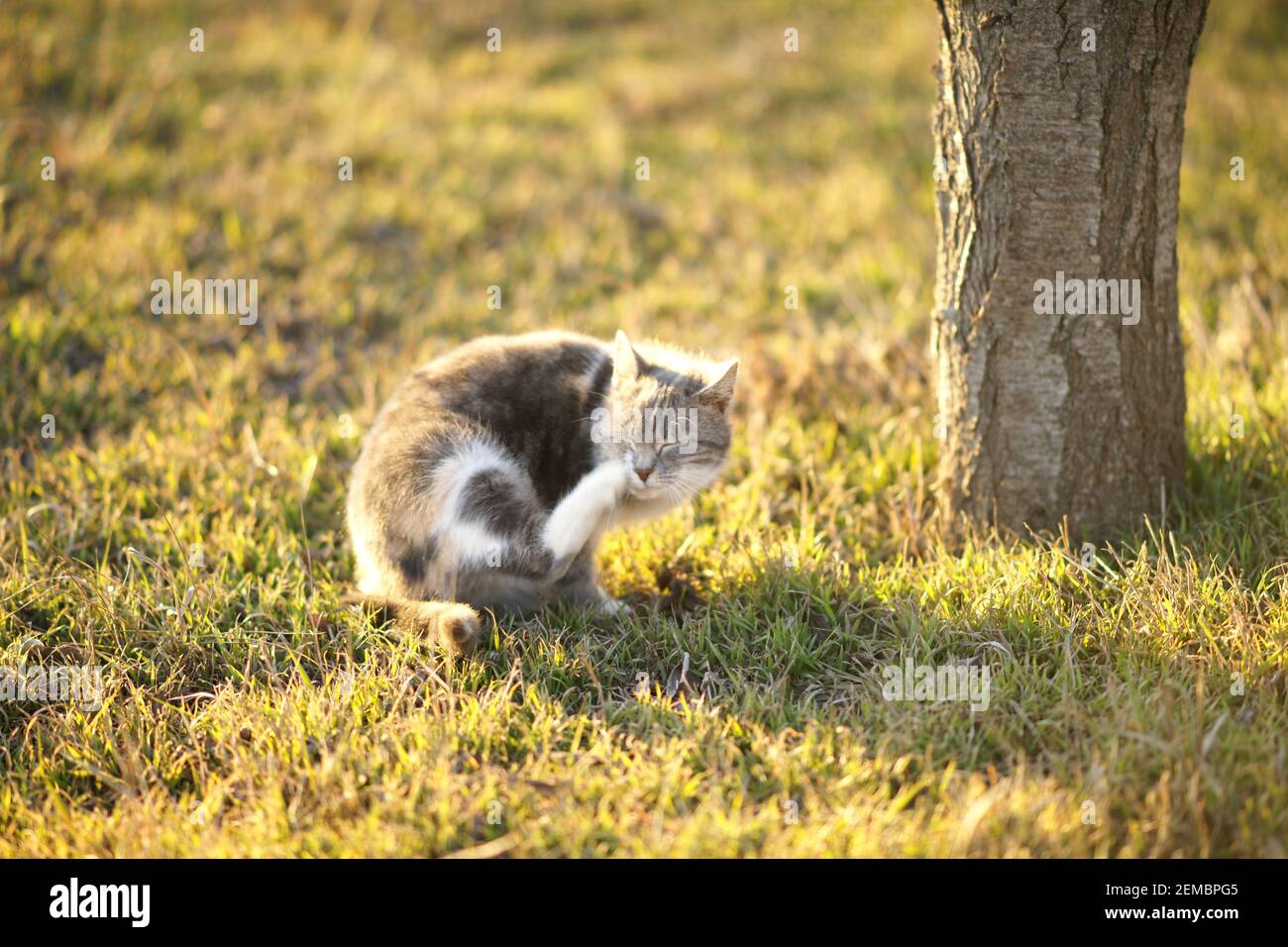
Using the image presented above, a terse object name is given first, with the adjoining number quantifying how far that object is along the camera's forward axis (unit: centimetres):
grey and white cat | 342
